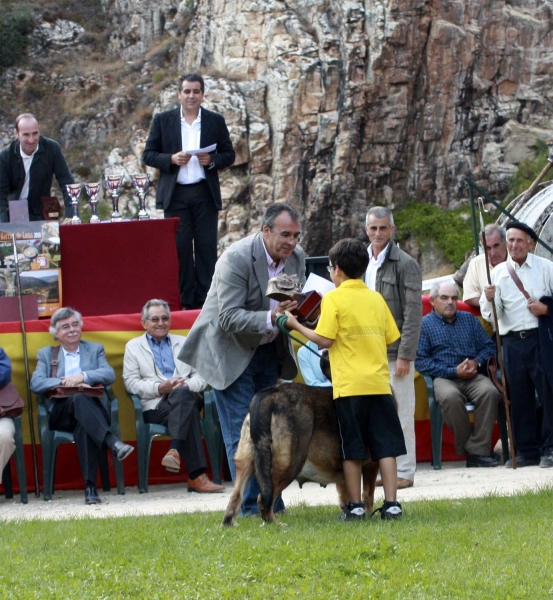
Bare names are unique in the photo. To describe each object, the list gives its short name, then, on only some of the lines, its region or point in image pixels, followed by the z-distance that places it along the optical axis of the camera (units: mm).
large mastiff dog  12070
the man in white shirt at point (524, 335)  18234
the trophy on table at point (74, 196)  19703
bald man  20437
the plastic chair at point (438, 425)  19109
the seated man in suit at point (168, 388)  17594
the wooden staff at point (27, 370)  17781
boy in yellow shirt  12352
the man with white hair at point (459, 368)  18906
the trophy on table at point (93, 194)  20141
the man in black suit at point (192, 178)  20703
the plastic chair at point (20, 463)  17469
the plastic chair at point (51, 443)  17453
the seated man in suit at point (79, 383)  17078
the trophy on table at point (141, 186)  20422
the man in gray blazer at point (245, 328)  12414
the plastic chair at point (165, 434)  17922
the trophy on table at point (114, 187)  19922
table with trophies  19344
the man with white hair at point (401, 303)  16719
